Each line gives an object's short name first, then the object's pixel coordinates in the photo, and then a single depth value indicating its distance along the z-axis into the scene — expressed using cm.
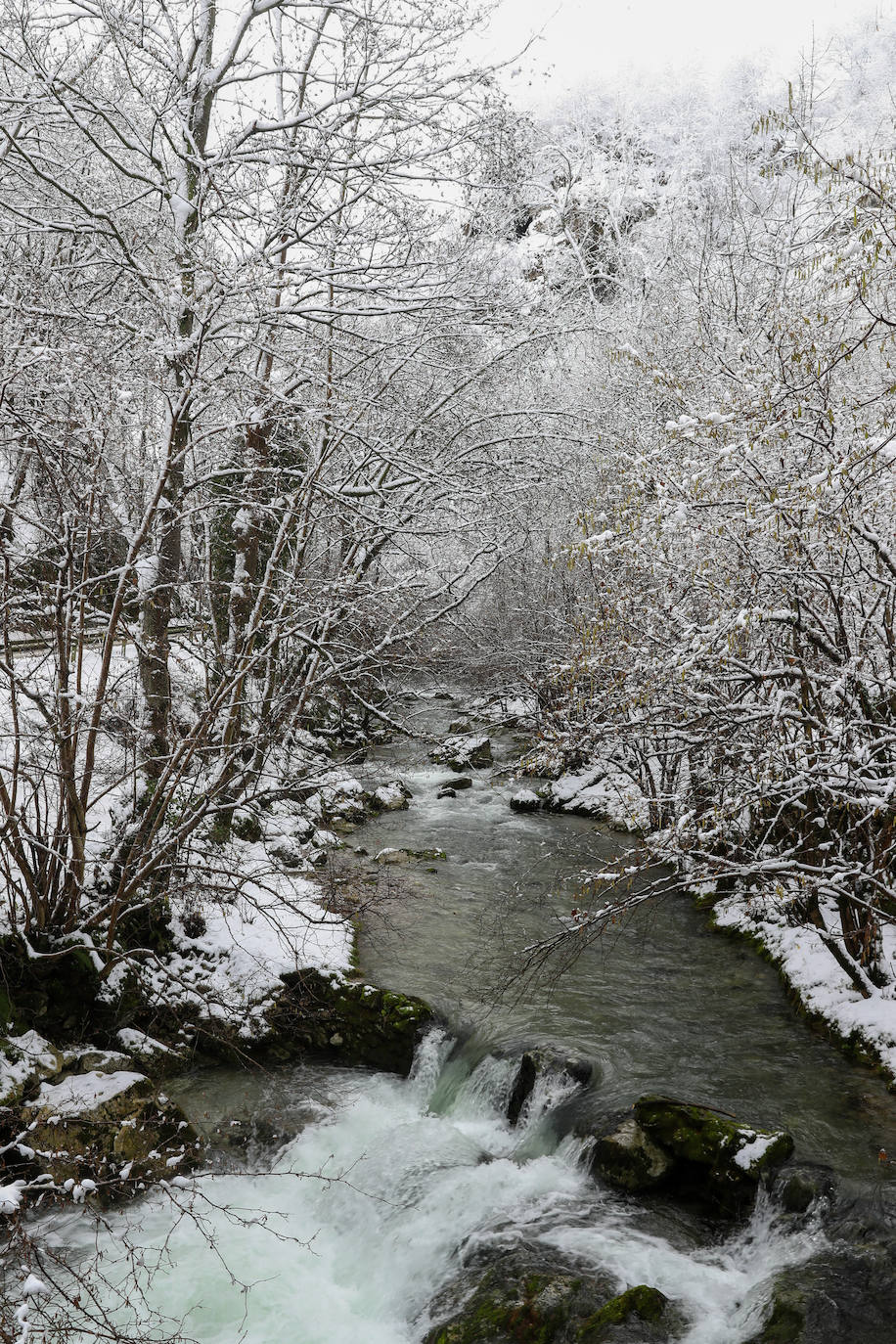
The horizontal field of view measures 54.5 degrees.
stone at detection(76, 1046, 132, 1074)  662
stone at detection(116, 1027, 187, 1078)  727
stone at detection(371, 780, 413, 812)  1480
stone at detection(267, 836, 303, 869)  1076
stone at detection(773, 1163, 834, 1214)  559
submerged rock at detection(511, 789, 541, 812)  1512
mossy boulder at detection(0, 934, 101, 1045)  673
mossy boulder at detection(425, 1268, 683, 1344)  487
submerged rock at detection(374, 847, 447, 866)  1194
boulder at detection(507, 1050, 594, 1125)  713
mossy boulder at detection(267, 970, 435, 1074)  796
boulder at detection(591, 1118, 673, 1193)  611
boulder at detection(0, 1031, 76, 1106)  611
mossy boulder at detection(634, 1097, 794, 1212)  579
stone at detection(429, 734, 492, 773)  1728
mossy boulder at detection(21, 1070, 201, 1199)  584
